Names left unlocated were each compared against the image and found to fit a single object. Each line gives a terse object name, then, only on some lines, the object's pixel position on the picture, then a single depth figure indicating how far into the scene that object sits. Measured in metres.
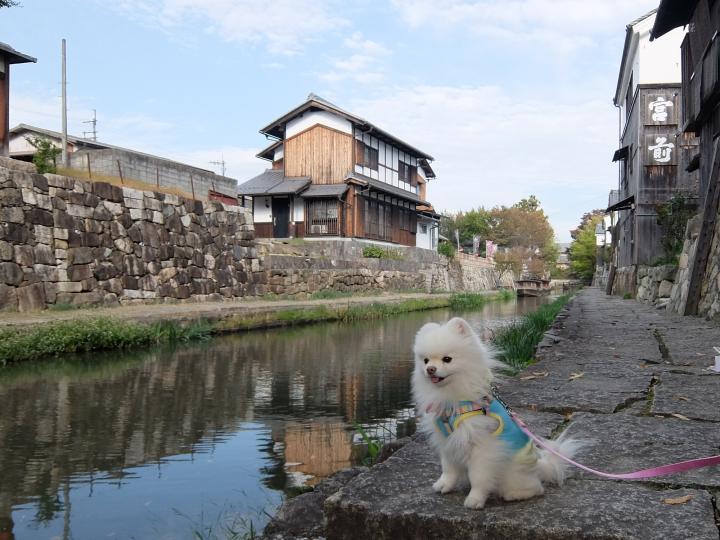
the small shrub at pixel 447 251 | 39.28
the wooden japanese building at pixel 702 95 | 10.80
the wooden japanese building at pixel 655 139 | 19.47
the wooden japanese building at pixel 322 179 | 29.56
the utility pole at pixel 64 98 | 23.03
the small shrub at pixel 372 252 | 28.33
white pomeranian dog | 2.02
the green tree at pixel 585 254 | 58.12
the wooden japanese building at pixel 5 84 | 14.64
